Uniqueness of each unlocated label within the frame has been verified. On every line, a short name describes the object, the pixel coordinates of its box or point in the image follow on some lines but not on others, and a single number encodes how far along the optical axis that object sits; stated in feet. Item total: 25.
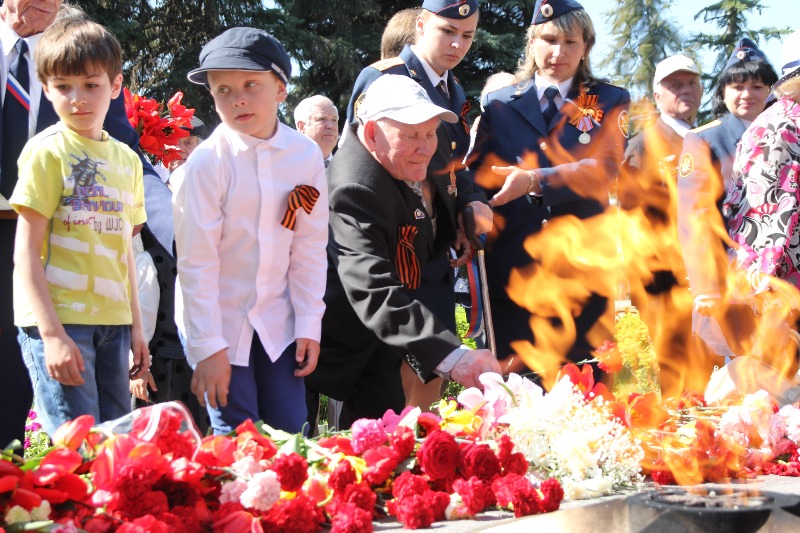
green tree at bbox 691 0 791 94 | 85.20
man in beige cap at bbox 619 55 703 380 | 19.66
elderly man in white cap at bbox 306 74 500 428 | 11.96
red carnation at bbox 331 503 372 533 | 8.04
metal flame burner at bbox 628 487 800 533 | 7.02
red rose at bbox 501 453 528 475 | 9.52
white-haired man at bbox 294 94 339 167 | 22.38
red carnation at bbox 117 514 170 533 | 7.29
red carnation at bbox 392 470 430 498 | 8.82
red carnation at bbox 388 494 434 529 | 8.53
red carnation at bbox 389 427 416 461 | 9.45
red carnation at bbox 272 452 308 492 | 8.34
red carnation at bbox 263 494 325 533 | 8.04
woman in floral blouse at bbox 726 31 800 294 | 14.26
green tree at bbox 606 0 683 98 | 76.38
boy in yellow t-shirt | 11.00
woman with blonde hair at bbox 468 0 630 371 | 16.07
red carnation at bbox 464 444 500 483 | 9.36
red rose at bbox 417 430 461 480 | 9.16
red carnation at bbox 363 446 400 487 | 9.11
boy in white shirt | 12.20
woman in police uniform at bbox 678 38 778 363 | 16.75
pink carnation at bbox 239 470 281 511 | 8.07
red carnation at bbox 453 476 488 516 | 8.96
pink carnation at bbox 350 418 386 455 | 9.48
